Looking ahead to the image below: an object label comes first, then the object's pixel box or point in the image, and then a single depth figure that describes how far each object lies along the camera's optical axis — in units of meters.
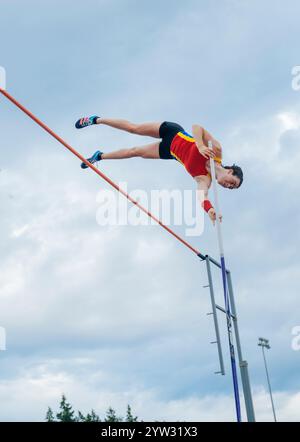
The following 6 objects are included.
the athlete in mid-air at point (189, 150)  8.30
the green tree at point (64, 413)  38.75
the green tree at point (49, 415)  44.32
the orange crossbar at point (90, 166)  7.53
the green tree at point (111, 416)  39.31
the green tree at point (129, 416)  38.75
